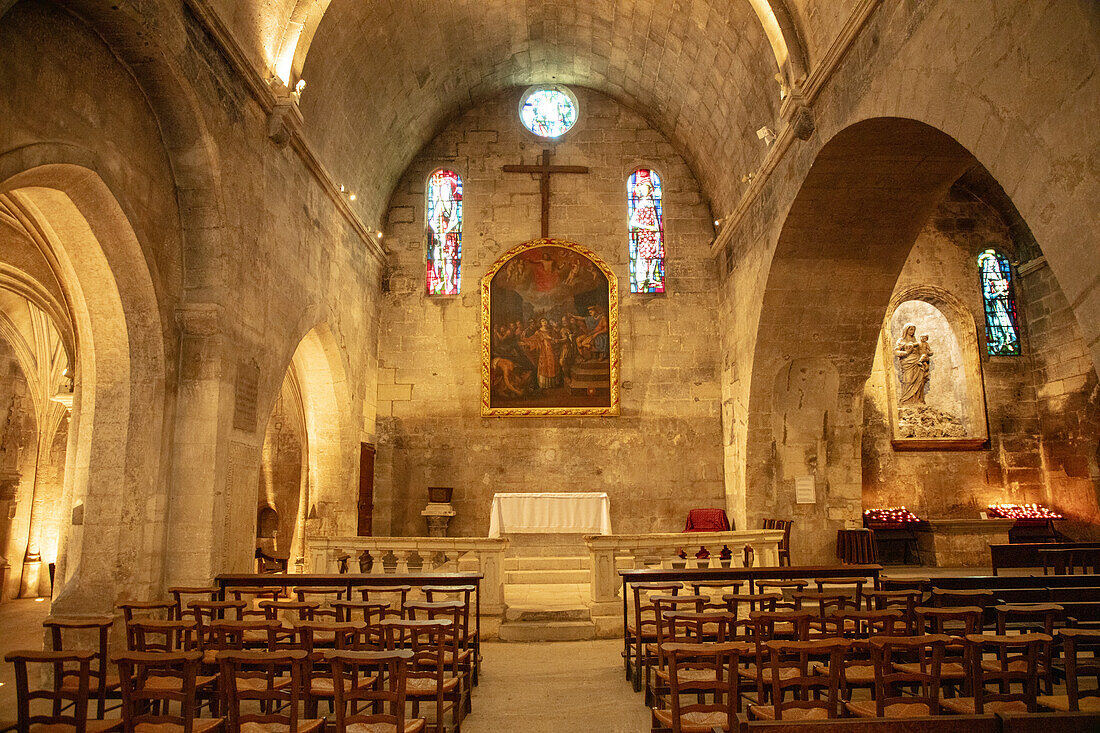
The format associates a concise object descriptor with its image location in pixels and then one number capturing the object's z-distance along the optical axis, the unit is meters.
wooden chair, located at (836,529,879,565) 10.58
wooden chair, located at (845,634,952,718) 3.46
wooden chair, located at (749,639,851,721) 3.33
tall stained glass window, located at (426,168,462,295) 13.76
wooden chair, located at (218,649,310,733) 3.13
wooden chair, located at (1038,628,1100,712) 3.47
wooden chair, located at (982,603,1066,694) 3.92
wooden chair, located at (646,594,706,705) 4.60
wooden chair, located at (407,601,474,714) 4.61
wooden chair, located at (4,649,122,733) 3.12
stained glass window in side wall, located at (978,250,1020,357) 13.16
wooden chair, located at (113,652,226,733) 3.12
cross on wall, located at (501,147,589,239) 13.69
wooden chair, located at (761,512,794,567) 9.85
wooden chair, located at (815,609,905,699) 4.07
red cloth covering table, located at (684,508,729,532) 12.16
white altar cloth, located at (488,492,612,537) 11.03
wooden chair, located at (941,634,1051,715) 3.51
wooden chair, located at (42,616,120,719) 3.81
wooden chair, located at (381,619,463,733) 3.88
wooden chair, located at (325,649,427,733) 3.16
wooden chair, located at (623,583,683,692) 5.32
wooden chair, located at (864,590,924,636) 4.84
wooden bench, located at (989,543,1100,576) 8.74
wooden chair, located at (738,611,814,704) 3.82
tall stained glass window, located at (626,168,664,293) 13.70
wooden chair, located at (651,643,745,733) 3.26
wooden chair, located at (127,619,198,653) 4.41
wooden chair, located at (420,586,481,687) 5.82
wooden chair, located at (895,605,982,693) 4.12
